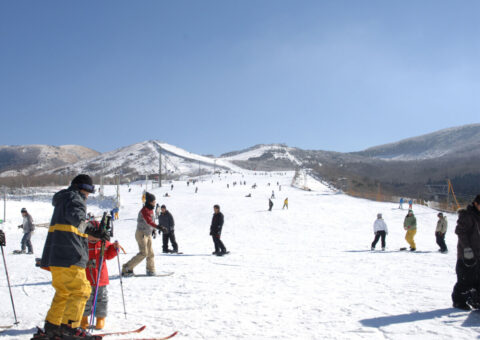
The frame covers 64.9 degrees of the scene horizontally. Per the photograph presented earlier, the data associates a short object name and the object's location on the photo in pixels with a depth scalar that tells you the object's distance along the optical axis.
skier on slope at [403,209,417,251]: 13.12
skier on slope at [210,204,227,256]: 11.48
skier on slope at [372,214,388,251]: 13.80
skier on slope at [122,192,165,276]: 7.68
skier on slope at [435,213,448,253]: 12.42
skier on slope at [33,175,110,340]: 3.81
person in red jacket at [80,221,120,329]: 4.51
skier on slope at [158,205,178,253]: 12.16
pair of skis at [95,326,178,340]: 4.29
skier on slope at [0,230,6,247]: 5.21
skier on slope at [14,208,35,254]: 12.54
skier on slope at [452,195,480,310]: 5.29
